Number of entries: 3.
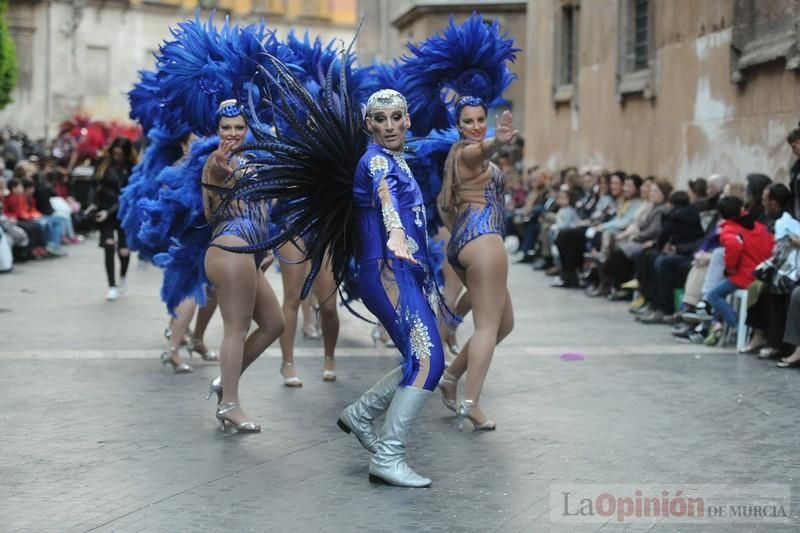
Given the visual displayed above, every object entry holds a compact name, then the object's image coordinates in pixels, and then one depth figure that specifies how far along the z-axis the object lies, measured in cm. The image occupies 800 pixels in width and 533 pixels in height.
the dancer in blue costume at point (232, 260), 848
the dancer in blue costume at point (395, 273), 717
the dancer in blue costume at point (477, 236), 859
